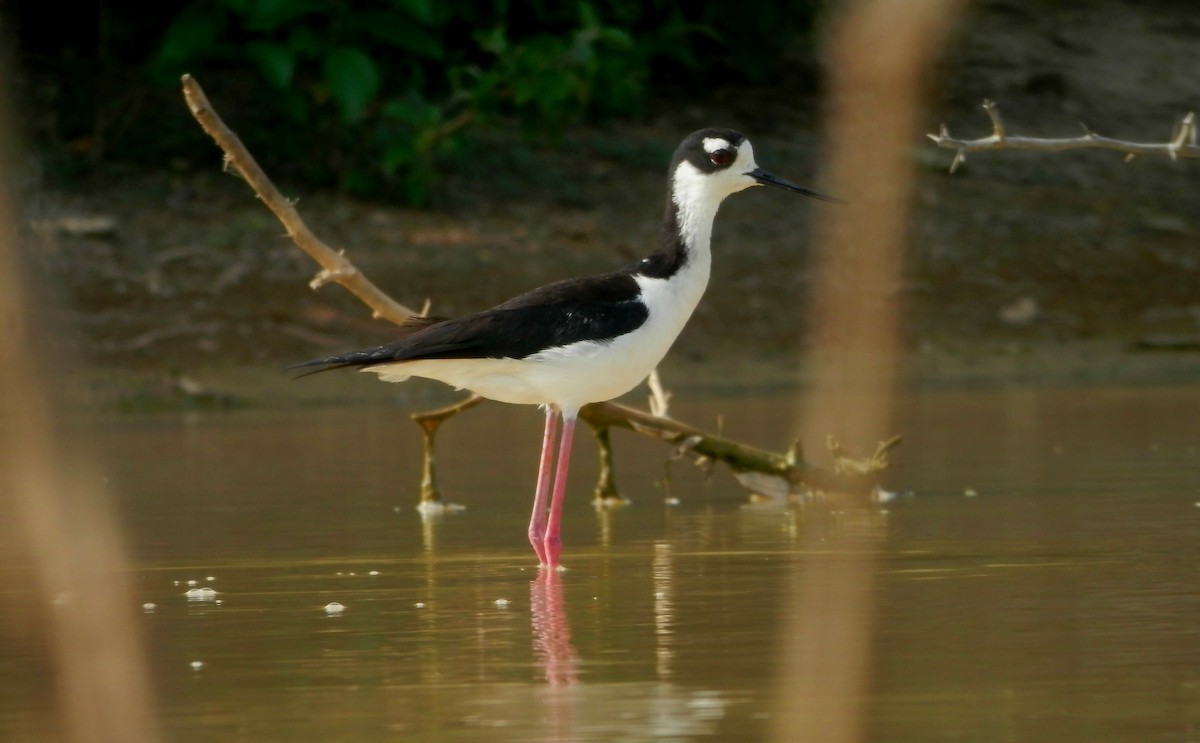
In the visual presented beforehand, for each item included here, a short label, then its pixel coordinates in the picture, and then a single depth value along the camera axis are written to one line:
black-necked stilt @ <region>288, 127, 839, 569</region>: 12.98
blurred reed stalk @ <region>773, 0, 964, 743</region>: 5.62
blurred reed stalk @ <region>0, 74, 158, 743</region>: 8.61
